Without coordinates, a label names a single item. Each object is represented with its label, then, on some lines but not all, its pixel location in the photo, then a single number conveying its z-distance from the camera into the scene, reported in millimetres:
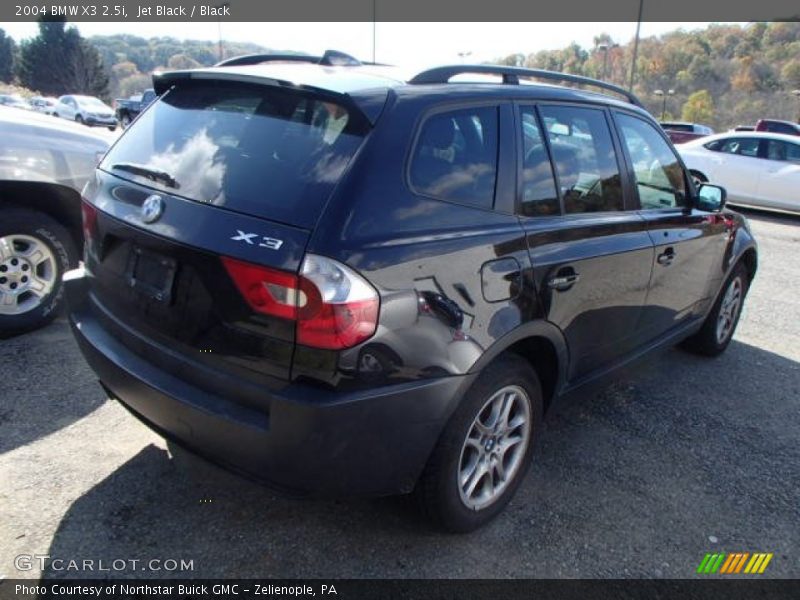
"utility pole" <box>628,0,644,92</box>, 29391
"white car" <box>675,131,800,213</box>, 12047
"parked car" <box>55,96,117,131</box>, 33469
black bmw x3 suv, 1999
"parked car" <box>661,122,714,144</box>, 19875
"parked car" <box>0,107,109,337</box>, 4047
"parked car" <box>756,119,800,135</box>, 22491
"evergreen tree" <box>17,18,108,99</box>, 70000
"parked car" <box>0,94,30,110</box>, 38156
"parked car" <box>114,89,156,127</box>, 27041
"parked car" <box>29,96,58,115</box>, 37684
